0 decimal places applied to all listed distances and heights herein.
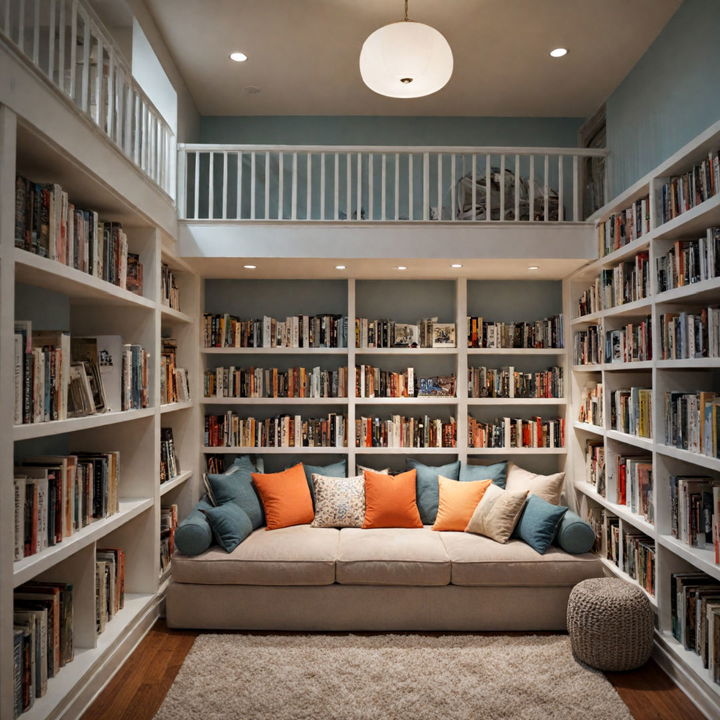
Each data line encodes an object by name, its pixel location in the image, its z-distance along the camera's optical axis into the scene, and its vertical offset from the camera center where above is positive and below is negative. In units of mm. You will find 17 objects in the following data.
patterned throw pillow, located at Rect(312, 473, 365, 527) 3934 -867
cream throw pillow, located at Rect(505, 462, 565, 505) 3922 -759
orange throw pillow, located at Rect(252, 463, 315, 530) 3871 -838
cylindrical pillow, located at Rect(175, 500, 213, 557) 3338 -936
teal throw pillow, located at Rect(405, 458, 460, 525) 4094 -785
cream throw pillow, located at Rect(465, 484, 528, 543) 3585 -877
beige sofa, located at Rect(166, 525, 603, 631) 3285 -1230
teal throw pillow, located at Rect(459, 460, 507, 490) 4203 -715
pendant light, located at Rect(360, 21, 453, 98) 2674 +1476
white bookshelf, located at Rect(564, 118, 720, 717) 2490 -59
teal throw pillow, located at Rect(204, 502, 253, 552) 3432 -904
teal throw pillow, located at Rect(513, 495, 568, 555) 3435 -898
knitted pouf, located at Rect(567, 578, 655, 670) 2730 -1203
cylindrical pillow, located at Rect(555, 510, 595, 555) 3404 -954
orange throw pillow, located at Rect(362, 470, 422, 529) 3936 -873
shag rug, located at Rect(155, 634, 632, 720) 2469 -1426
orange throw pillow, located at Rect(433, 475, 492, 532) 3848 -853
